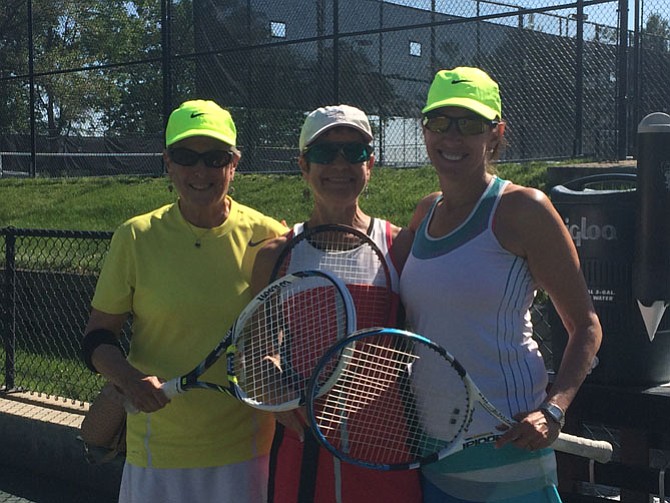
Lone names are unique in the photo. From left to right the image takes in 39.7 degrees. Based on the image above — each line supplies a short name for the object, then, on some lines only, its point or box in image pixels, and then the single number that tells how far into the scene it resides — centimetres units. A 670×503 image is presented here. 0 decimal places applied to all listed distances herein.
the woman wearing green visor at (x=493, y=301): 243
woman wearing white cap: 257
